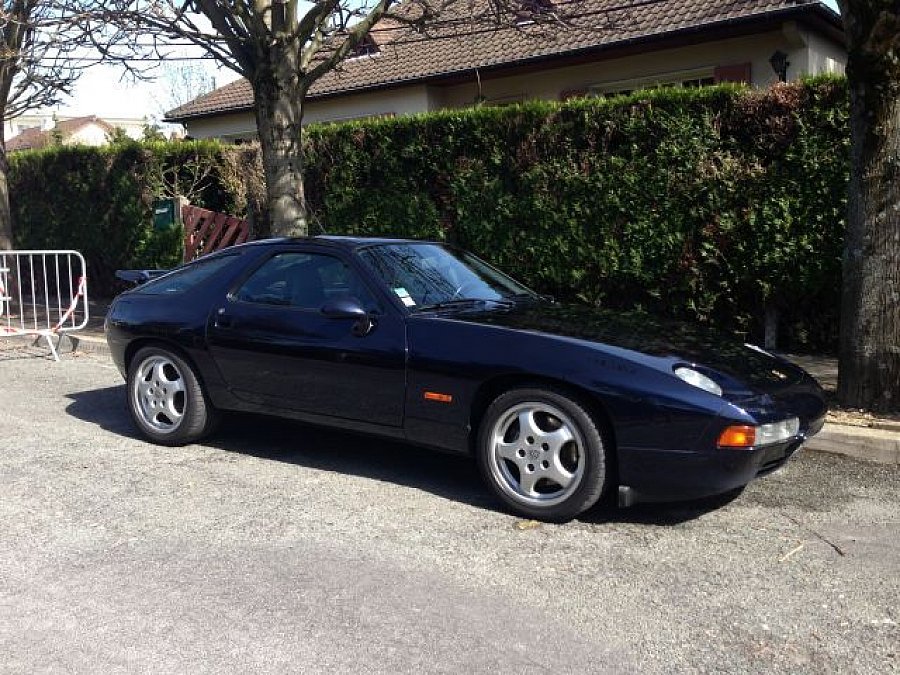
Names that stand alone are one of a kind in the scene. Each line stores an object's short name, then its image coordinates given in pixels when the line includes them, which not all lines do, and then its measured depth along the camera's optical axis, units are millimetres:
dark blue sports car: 4125
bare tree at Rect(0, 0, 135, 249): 9297
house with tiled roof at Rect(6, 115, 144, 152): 62000
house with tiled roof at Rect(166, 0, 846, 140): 12539
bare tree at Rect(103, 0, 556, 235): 9266
